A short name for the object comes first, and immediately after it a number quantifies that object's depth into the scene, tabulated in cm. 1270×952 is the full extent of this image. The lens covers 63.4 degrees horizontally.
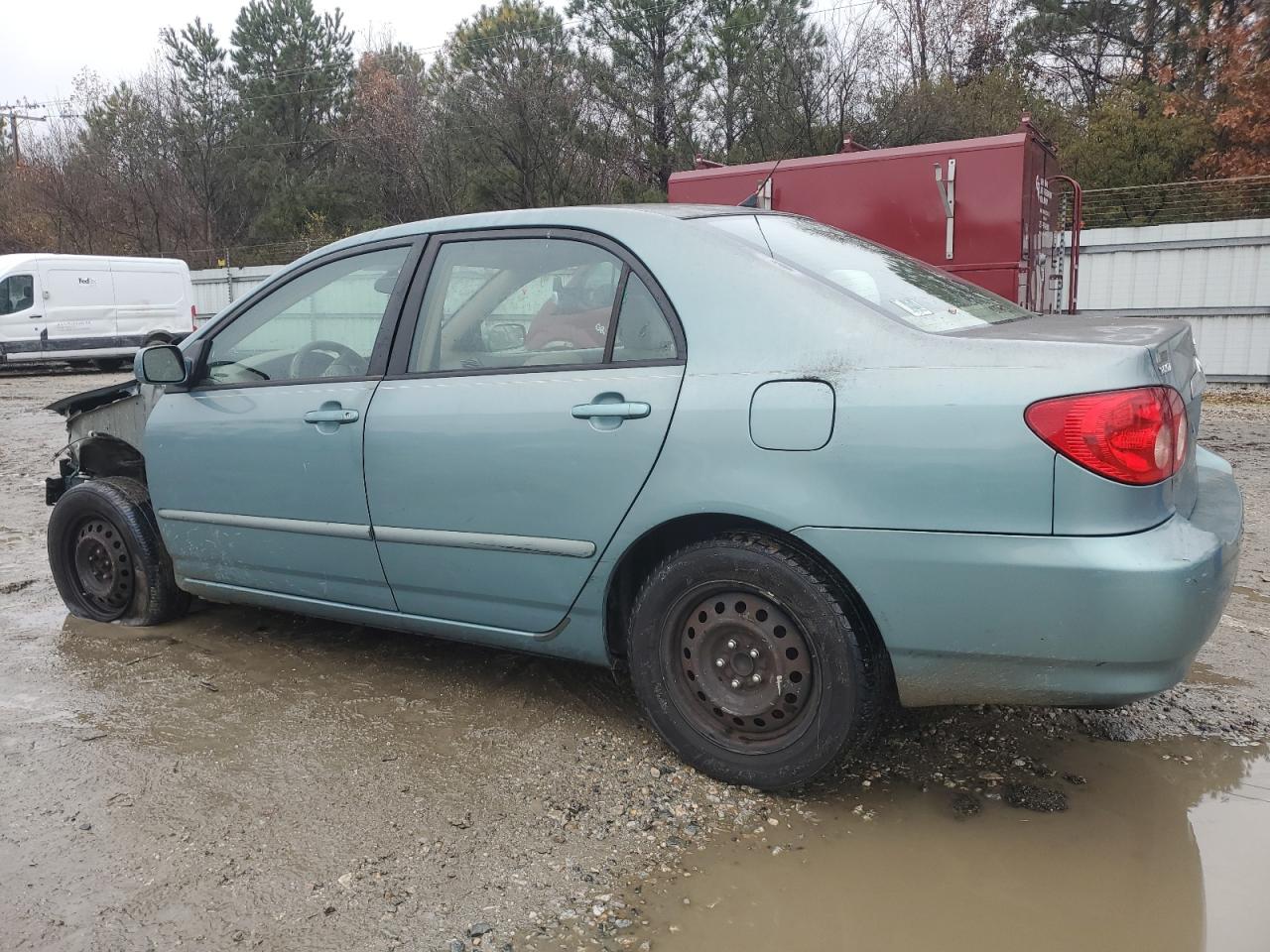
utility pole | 3859
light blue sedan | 229
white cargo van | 1770
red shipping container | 836
